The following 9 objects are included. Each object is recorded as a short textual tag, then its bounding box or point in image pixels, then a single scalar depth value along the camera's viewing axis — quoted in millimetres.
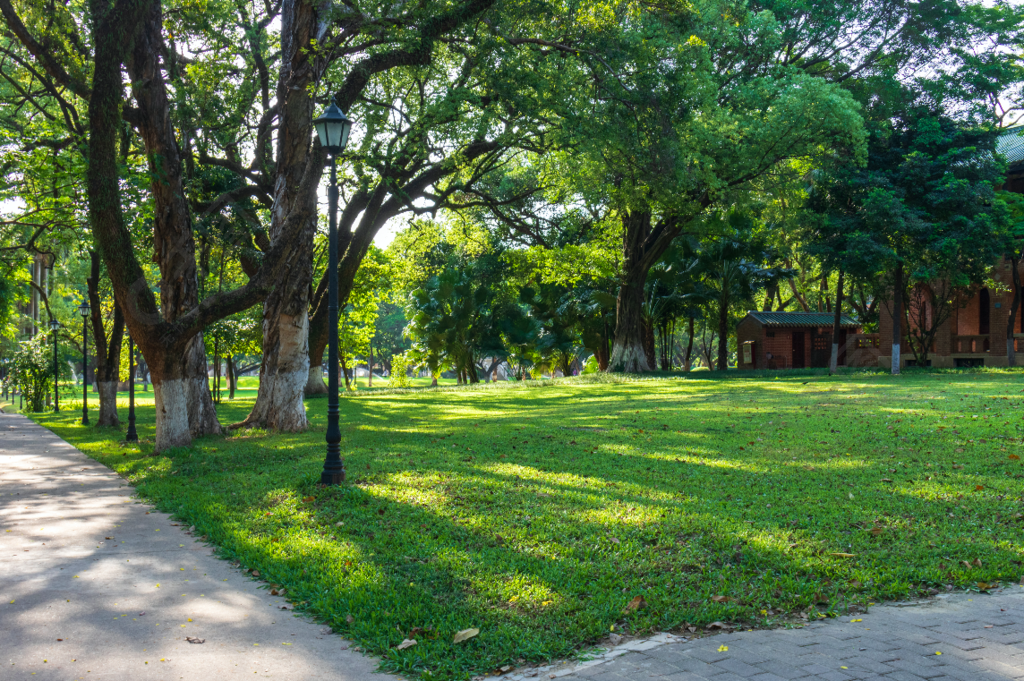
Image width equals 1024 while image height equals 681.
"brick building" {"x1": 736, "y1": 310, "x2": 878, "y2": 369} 40375
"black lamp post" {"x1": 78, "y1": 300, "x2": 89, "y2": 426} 20000
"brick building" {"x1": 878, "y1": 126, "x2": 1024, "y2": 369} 32750
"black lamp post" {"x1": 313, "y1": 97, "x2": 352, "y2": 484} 8844
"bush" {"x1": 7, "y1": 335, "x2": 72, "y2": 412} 34562
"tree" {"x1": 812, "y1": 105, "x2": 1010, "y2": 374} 27297
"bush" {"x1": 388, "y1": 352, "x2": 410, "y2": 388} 52750
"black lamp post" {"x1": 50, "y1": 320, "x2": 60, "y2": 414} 32575
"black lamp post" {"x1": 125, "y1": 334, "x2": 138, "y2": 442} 16156
